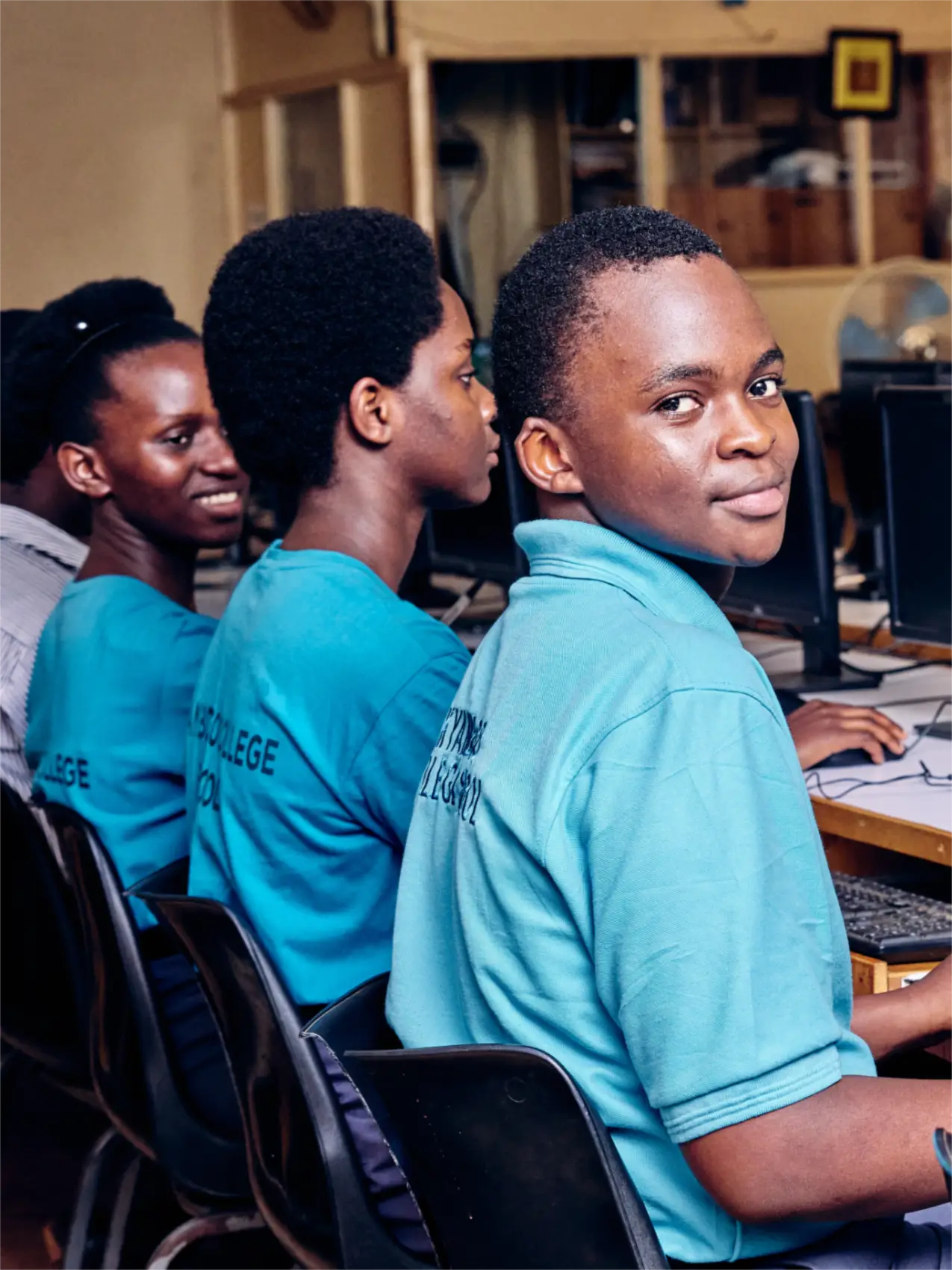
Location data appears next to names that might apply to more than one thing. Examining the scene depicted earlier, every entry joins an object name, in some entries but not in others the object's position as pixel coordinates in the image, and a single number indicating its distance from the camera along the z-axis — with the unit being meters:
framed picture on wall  6.59
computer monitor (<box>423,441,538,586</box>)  3.28
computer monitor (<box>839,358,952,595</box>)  3.38
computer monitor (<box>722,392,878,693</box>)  2.57
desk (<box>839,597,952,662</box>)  2.99
